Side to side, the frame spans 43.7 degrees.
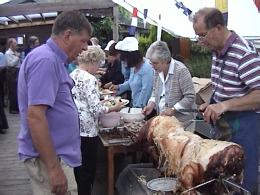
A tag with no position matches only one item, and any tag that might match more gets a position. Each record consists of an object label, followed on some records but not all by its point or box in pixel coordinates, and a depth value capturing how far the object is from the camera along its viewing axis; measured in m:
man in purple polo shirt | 1.91
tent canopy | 3.07
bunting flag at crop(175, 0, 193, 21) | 4.01
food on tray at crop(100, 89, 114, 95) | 5.15
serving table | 3.28
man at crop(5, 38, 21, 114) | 9.42
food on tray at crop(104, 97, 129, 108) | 3.81
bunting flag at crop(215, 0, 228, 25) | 3.16
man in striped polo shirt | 2.27
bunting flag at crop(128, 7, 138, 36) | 6.07
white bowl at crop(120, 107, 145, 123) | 3.79
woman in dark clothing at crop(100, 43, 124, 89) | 5.90
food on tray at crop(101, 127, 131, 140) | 3.47
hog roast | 1.96
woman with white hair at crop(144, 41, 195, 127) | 3.29
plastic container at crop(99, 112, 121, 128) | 3.64
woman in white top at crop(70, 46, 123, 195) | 3.19
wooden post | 9.62
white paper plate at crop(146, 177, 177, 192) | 2.42
